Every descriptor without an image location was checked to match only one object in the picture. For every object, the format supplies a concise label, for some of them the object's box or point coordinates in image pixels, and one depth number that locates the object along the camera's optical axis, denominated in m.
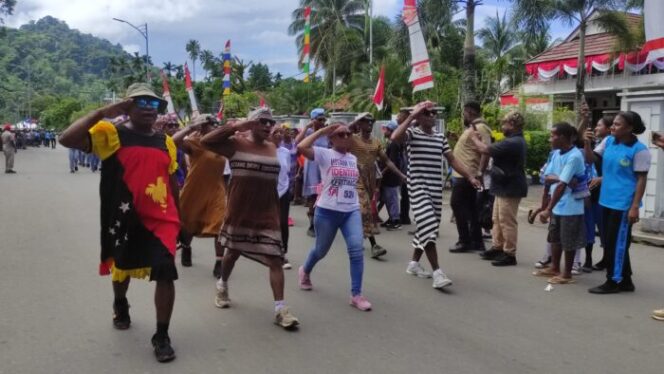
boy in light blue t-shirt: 6.04
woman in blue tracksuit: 5.61
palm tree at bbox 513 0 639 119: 18.93
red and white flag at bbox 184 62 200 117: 12.78
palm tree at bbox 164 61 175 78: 85.94
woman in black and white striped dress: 6.03
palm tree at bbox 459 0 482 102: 17.28
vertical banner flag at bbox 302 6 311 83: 37.81
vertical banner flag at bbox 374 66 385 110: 14.09
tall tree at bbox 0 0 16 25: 36.44
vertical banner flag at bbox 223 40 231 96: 34.65
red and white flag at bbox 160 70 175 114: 12.77
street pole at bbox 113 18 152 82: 34.53
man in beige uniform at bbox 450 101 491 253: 7.62
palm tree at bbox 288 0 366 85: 41.31
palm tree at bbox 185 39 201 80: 90.12
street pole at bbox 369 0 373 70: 34.09
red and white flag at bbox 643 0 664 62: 5.04
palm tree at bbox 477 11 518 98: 43.12
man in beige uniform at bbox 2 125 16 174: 21.27
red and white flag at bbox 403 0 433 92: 10.14
